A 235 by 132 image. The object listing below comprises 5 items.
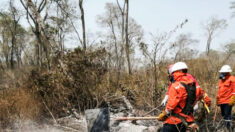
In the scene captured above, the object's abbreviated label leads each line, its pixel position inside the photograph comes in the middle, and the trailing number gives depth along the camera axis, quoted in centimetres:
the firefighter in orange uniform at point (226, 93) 505
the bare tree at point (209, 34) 3814
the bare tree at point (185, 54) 820
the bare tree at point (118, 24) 2433
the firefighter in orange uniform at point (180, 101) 300
